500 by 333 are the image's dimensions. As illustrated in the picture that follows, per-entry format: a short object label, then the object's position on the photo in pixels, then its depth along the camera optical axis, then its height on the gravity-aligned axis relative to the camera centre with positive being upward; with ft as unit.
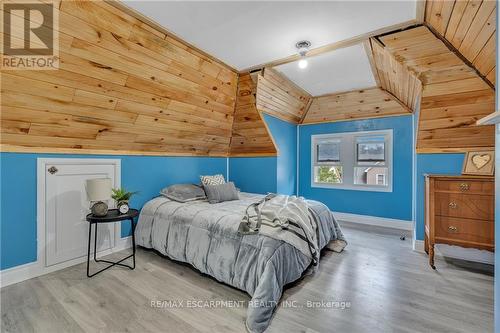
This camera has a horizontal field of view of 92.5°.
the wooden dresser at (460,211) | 7.55 -1.48
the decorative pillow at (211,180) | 11.96 -0.75
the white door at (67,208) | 7.95 -1.52
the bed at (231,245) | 5.94 -2.54
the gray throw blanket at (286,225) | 6.81 -1.76
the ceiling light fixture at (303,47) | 8.09 +4.13
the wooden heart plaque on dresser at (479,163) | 8.24 +0.13
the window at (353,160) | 13.98 +0.37
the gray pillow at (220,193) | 10.48 -1.23
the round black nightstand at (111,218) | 7.49 -1.69
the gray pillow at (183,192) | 10.29 -1.22
